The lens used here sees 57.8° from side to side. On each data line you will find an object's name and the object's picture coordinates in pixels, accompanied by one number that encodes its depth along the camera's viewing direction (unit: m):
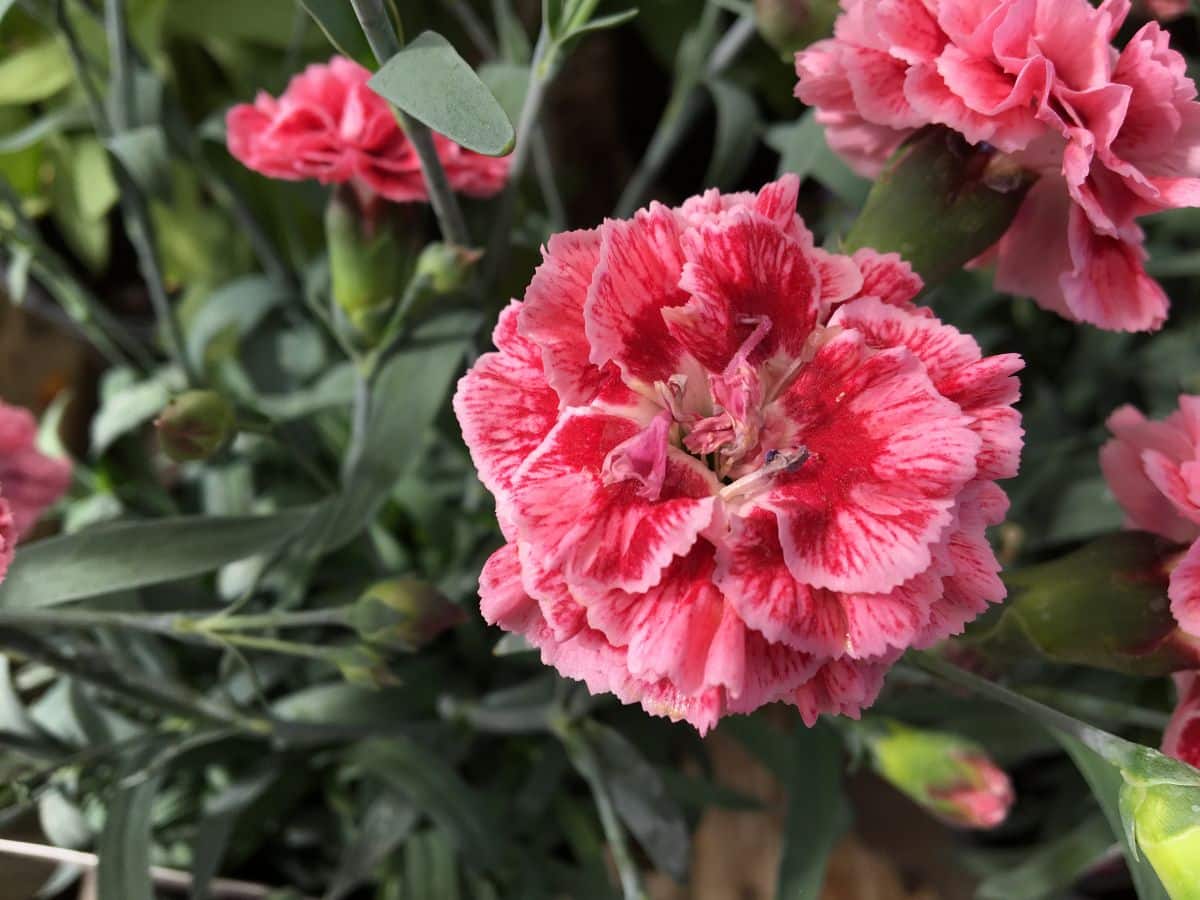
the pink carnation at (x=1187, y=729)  0.12
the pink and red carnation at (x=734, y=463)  0.09
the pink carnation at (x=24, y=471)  0.15
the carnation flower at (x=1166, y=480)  0.11
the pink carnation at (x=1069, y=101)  0.11
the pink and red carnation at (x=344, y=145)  0.14
